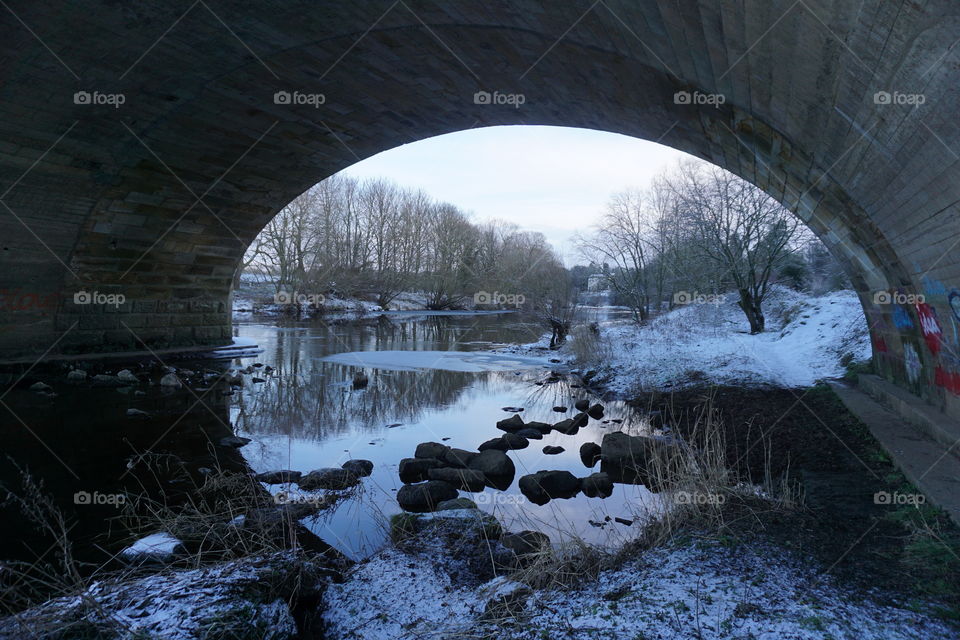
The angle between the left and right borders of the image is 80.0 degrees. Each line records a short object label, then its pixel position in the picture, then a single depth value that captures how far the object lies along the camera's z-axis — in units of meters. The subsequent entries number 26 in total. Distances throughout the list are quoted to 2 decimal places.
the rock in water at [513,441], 7.25
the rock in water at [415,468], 6.03
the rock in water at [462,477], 5.76
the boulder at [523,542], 4.02
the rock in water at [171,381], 10.95
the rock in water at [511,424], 8.11
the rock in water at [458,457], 6.29
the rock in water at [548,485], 5.55
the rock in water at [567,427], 8.05
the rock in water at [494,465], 6.14
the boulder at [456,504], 4.82
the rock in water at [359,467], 6.02
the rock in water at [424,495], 5.14
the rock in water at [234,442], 7.11
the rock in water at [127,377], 11.20
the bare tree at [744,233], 16.23
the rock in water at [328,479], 5.52
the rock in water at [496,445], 7.13
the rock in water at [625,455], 6.20
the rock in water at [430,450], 6.50
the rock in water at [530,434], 7.80
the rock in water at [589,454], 6.66
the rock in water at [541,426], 8.08
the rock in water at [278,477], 5.75
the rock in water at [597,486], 5.62
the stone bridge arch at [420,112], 3.71
